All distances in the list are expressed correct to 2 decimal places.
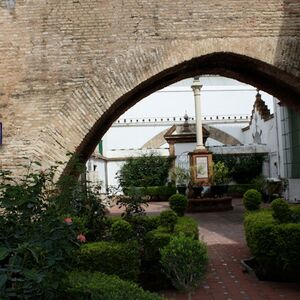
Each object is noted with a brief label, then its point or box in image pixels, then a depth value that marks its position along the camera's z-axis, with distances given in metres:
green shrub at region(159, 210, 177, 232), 5.23
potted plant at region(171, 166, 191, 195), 15.32
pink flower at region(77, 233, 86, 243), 2.87
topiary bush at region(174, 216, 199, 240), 5.12
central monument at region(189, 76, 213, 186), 14.37
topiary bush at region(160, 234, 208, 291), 3.19
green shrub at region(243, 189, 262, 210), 6.76
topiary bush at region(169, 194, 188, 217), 6.51
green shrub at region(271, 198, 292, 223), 5.21
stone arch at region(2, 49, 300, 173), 5.03
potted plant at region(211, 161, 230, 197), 13.85
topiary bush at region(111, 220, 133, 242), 4.57
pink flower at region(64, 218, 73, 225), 2.55
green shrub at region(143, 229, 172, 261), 4.85
